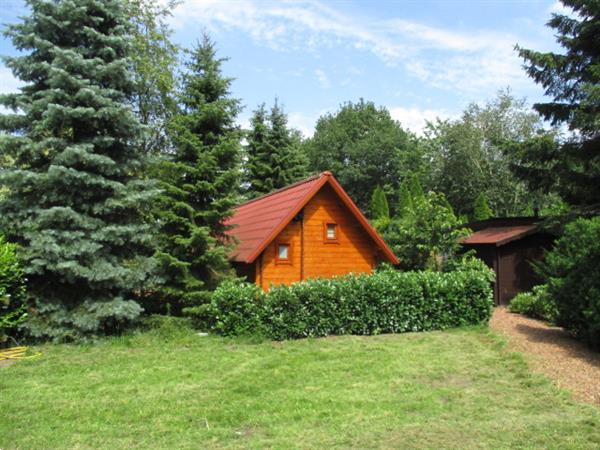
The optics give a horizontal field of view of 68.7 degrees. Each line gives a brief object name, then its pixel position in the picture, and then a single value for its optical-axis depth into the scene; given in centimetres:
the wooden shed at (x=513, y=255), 1608
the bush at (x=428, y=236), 1592
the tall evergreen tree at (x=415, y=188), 2981
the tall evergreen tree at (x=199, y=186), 1075
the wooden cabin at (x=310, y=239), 1252
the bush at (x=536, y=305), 1201
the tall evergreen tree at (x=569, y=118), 1478
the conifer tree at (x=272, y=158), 2645
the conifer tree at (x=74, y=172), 937
